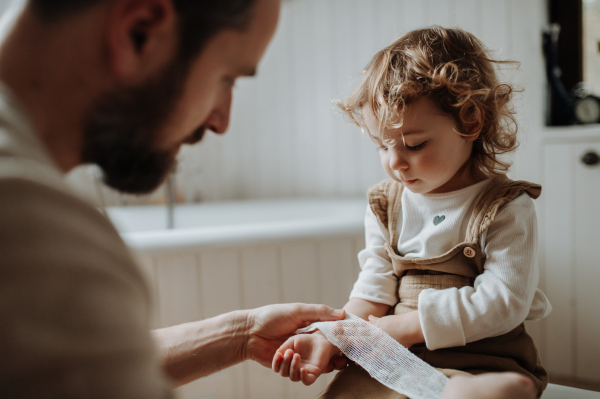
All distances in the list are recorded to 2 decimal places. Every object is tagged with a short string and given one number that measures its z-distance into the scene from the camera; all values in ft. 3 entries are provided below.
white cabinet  4.61
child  2.32
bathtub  3.96
